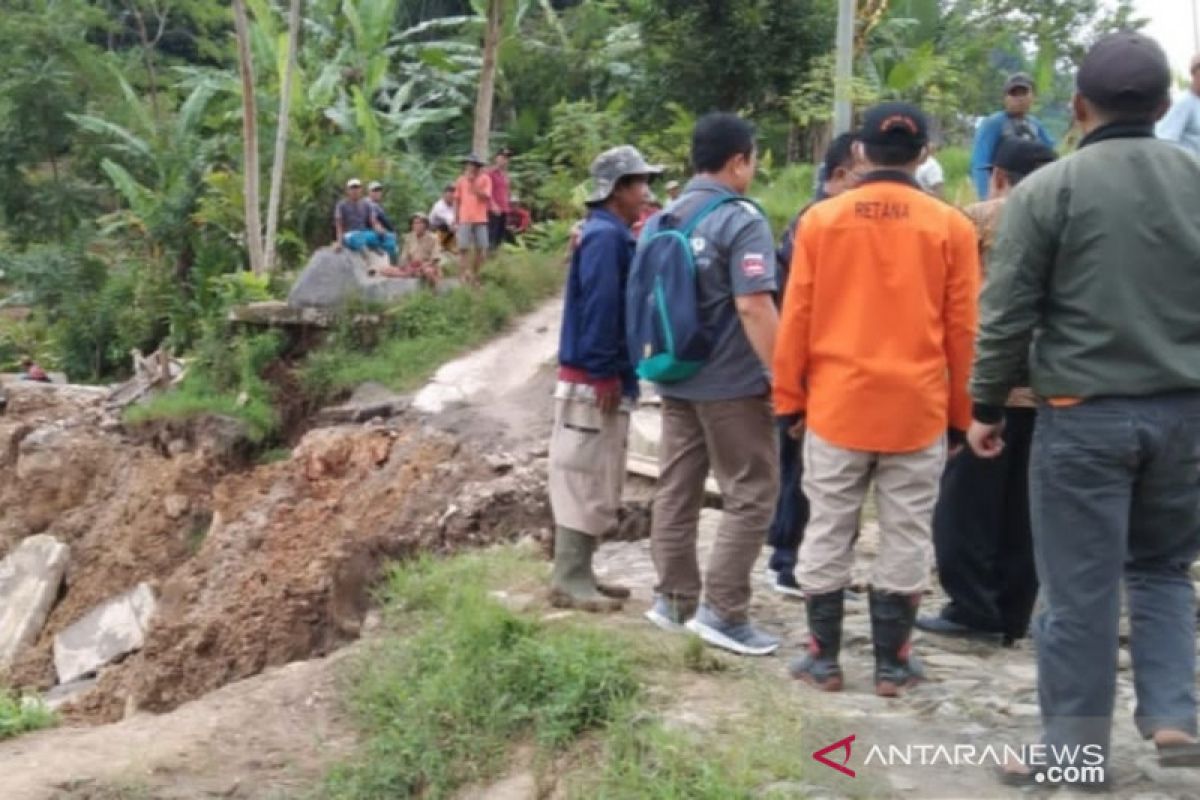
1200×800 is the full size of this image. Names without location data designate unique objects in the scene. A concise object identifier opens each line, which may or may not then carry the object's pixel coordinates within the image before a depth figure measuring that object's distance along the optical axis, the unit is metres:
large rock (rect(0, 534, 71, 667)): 13.96
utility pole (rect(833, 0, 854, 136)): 11.09
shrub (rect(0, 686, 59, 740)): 7.14
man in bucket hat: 6.09
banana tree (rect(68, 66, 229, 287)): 20.75
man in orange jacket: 4.80
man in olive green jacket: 3.93
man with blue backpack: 5.46
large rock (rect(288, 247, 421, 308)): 15.95
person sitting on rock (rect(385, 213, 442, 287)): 16.64
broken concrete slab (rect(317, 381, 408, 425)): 13.52
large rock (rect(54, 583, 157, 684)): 12.88
